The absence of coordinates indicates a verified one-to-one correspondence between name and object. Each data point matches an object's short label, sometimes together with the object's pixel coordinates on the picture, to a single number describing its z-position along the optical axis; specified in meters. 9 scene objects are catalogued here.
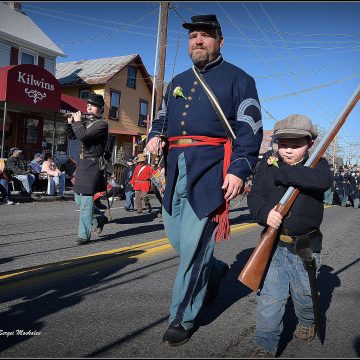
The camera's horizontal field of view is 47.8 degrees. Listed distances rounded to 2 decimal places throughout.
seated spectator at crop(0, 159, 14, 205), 10.95
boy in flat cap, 2.58
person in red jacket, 10.66
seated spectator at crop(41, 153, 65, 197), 13.20
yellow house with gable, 27.66
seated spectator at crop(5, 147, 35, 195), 12.01
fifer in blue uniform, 5.50
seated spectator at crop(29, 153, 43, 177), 13.58
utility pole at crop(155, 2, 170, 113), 18.11
